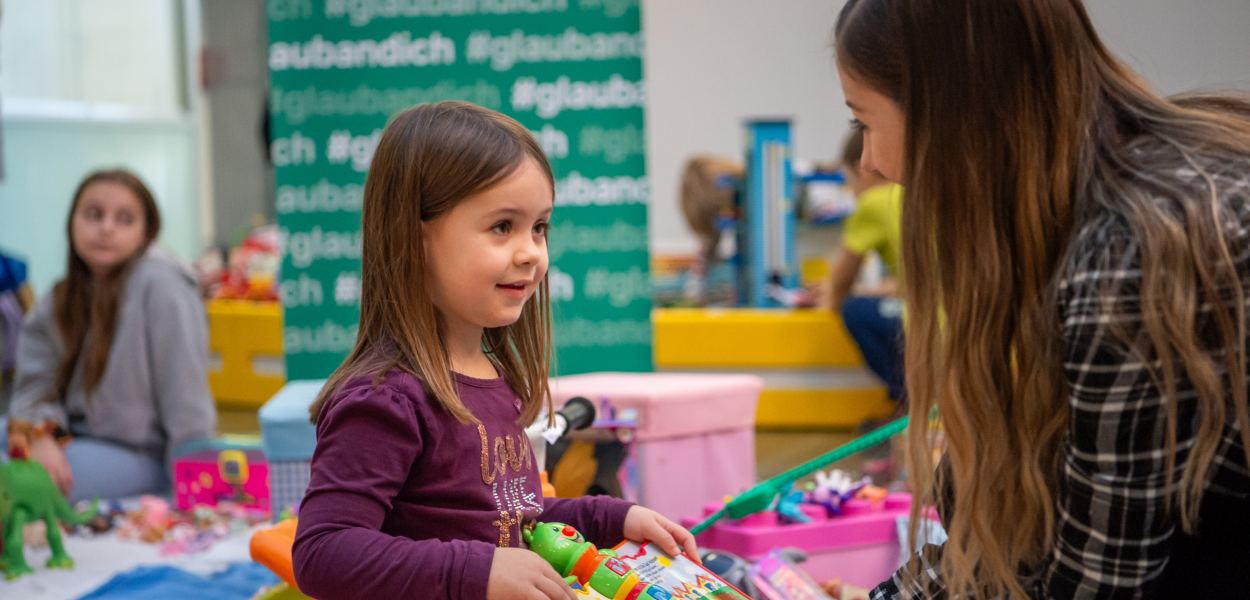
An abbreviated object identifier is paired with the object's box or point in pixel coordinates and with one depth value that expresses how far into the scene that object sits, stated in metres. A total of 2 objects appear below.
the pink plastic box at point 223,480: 3.05
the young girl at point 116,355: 3.18
